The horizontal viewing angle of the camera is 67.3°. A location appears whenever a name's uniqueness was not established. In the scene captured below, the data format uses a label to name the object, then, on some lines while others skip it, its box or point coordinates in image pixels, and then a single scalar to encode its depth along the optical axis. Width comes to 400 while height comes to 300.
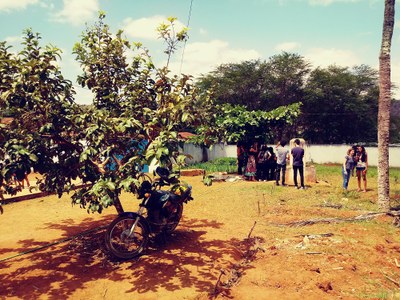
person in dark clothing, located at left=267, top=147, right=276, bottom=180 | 15.47
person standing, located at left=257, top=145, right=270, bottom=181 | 15.40
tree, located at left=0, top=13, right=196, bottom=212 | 4.75
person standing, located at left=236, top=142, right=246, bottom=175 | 17.64
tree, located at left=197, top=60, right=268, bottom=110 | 36.34
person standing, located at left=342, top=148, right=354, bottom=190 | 11.80
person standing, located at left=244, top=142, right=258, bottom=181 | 15.64
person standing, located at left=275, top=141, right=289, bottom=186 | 12.91
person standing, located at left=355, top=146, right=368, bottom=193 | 11.26
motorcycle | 5.68
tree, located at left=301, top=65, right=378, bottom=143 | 34.53
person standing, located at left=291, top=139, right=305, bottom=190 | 11.59
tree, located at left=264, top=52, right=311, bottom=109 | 35.56
